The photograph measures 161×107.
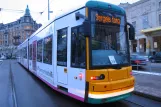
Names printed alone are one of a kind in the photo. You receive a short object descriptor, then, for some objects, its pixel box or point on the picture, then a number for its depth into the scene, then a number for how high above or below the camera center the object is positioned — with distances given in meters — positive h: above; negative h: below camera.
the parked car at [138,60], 12.18 -0.68
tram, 3.93 -0.04
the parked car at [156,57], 17.12 -0.60
